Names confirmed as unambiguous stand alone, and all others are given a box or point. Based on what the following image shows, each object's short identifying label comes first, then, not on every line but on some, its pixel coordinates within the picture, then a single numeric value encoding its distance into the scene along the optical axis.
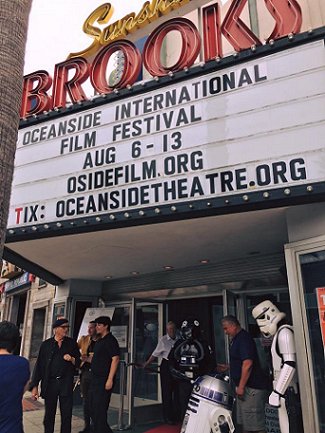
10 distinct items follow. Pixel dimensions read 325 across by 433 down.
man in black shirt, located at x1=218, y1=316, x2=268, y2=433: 4.72
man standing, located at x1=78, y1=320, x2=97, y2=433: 6.71
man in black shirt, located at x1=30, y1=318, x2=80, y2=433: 5.39
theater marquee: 4.32
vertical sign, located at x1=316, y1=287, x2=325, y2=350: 4.12
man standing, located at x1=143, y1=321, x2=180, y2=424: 6.97
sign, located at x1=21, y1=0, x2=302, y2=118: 5.20
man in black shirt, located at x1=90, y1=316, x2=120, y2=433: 5.26
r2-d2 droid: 4.21
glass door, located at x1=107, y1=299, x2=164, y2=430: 7.03
